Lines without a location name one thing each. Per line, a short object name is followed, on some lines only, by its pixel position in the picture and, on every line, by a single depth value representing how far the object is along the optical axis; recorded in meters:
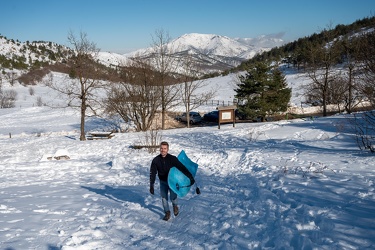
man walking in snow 6.37
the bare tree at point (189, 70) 29.14
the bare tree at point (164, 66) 26.53
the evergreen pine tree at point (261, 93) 27.73
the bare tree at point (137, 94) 26.39
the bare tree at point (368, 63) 9.25
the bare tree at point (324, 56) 27.08
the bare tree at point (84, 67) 20.53
